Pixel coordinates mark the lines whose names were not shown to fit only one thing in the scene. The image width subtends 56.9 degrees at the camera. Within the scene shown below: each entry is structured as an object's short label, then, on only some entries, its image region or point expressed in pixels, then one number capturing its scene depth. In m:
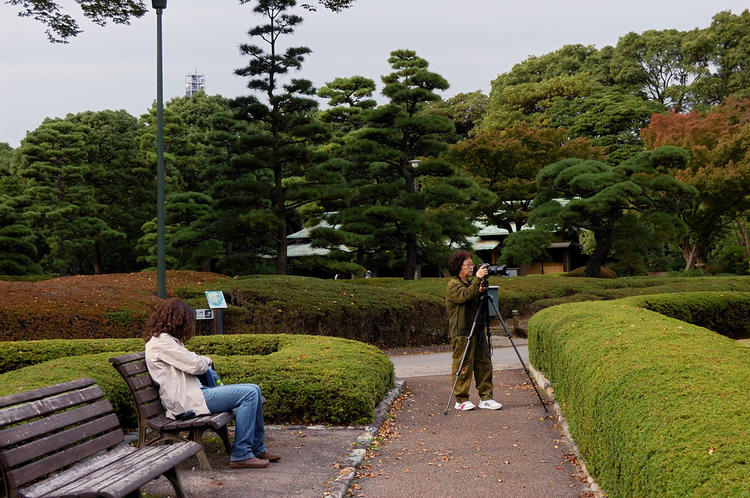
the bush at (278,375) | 6.45
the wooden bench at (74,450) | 3.43
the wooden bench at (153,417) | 5.04
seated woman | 5.16
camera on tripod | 7.48
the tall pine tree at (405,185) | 21.94
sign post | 10.28
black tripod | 7.67
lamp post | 12.09
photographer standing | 7.71
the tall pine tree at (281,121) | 21.03
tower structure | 147.49
